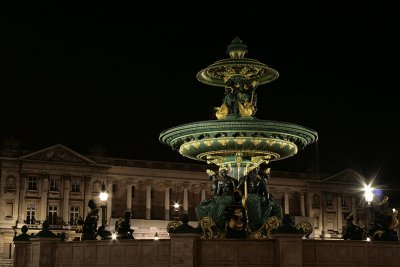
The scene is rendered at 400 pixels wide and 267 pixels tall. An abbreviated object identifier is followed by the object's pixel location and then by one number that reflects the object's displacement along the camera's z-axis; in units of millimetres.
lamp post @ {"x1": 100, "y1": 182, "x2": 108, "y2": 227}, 22052
